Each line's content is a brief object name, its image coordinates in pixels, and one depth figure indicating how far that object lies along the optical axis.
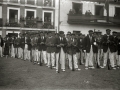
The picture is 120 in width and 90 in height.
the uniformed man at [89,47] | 9.05
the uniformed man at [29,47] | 12.05
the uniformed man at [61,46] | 8.52
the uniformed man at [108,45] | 9.21
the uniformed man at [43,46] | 10.19
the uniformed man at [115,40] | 9.33
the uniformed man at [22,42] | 12.98
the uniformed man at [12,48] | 14.95
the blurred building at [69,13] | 19.78
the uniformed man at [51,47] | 8.73
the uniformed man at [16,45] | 14.08
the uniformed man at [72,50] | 8.57
